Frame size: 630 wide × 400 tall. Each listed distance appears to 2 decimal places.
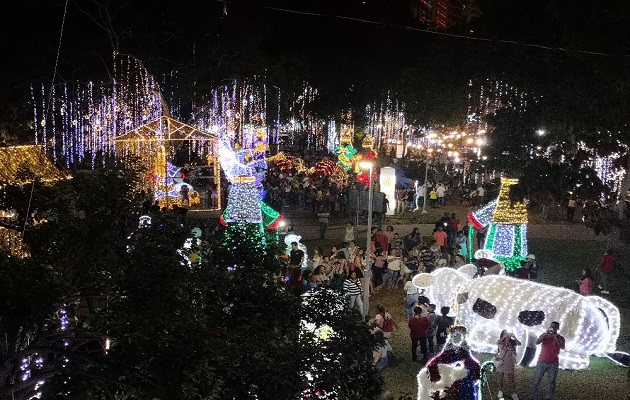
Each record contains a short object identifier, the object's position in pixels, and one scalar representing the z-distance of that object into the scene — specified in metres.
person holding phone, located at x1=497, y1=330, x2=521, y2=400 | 10.02
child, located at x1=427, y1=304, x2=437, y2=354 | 11.66
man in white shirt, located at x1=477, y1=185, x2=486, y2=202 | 28.93
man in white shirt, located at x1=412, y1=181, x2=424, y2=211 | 29.06
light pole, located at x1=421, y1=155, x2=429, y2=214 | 28.47
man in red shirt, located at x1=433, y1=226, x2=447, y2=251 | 18.50
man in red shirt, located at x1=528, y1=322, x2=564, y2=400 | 9.95
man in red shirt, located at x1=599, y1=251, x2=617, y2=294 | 15.77
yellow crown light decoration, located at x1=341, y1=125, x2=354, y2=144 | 53.94
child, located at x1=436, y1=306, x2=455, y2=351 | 12.30
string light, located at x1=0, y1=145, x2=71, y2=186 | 6.11
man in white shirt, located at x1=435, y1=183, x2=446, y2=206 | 30.27
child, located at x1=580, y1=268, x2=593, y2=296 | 13.91
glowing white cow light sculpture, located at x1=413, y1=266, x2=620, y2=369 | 10.83
